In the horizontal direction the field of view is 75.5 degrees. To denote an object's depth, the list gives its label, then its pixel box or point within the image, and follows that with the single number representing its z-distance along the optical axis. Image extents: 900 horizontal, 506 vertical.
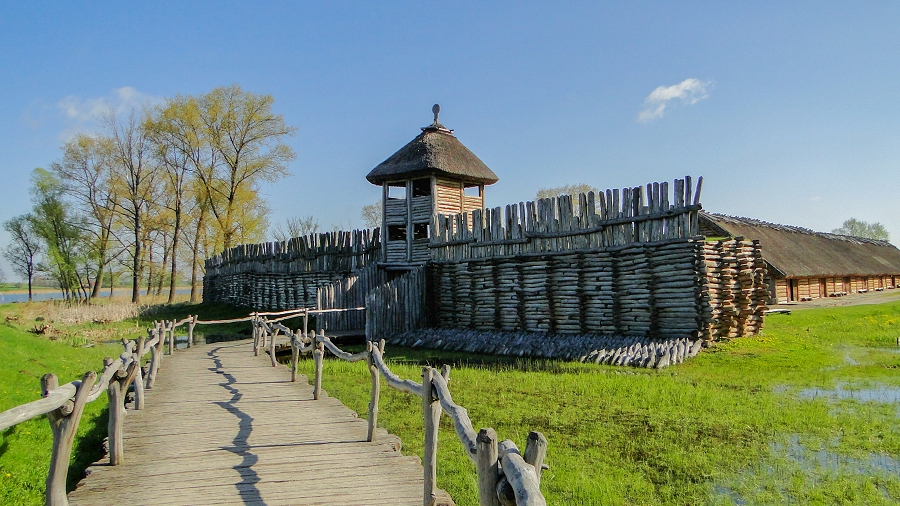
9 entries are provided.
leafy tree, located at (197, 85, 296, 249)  37.88
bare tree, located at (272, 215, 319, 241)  60.59
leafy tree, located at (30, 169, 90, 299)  36.75
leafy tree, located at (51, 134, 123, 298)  37.72
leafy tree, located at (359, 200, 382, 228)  61.78
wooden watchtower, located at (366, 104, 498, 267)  21.44
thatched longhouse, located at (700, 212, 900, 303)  27.47
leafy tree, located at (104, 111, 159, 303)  38.25
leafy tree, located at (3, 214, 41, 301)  40.00
